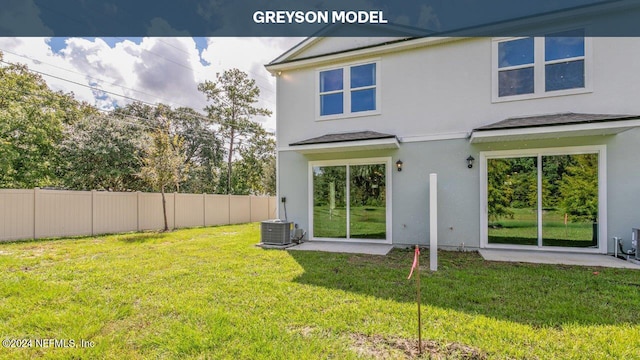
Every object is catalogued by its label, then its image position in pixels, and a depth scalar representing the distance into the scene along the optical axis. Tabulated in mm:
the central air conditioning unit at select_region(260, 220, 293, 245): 8492
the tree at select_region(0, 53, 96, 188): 14109
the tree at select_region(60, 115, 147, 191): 14617
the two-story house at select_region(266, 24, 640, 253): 6848
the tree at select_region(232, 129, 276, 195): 23781
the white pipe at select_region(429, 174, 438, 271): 6035
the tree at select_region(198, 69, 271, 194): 22703
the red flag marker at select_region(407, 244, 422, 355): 2947
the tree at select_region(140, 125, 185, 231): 12875
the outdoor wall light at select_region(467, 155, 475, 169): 7781
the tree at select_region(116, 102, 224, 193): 22219
